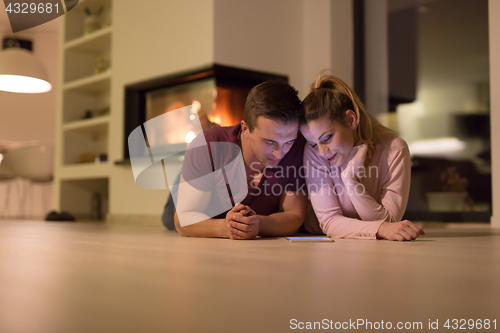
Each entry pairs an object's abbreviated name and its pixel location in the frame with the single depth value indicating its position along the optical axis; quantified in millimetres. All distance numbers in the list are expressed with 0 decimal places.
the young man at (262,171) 1437
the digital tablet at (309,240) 1430
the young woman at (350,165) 1475
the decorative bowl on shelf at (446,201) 2814
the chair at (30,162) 4673
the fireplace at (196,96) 2992
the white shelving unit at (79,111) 4387
